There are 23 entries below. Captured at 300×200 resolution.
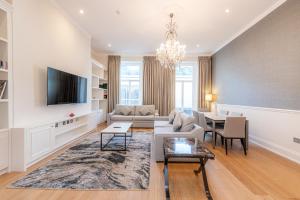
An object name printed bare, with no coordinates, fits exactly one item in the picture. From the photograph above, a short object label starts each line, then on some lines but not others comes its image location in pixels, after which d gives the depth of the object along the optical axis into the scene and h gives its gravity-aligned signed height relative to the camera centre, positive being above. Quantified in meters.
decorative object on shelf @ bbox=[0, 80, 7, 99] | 2.00 +0.18
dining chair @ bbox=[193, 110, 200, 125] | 3.91 -0.48
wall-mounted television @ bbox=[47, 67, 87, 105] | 2.73 +0.28
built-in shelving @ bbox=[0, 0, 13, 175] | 2.03 +0.36
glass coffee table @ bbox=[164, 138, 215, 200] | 1.62 -0.70
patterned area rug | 1.80 -1.20
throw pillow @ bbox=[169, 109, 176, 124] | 3.75 -0.53
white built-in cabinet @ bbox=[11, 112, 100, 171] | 2.09 -0.83
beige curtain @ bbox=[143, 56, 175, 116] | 5.98 +0.77
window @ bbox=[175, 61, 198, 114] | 6.23 +0.57
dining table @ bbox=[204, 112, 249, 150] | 3.18 -0.51
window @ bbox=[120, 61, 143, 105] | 6.20 +0.79
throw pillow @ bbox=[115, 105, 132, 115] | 5.35 -0.46
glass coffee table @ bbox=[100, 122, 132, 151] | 2.92 -0.74
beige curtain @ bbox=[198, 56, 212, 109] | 6.02 +1.03
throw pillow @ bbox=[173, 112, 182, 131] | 2.70 -0.52
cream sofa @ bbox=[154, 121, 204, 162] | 2.47 -0.71
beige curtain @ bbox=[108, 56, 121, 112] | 6.00 +0.90
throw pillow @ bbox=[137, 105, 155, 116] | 5.38 -0.46
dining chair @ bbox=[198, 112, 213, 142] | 3.56 -0.69
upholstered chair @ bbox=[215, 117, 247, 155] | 2.86 -0.66
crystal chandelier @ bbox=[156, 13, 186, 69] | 3.14 +1.18
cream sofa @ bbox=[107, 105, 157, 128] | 4.98 -0.66
